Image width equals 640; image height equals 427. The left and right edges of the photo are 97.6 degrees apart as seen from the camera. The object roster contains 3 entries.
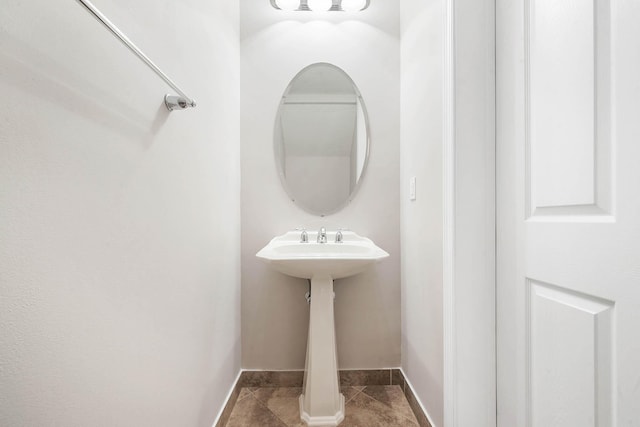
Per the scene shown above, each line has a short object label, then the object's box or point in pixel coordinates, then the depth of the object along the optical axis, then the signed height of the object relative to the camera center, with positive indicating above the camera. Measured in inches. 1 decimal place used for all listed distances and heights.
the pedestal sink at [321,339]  46.6 -23.8
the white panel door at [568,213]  22.8 -0.5
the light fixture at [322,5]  62.1 +45.8
